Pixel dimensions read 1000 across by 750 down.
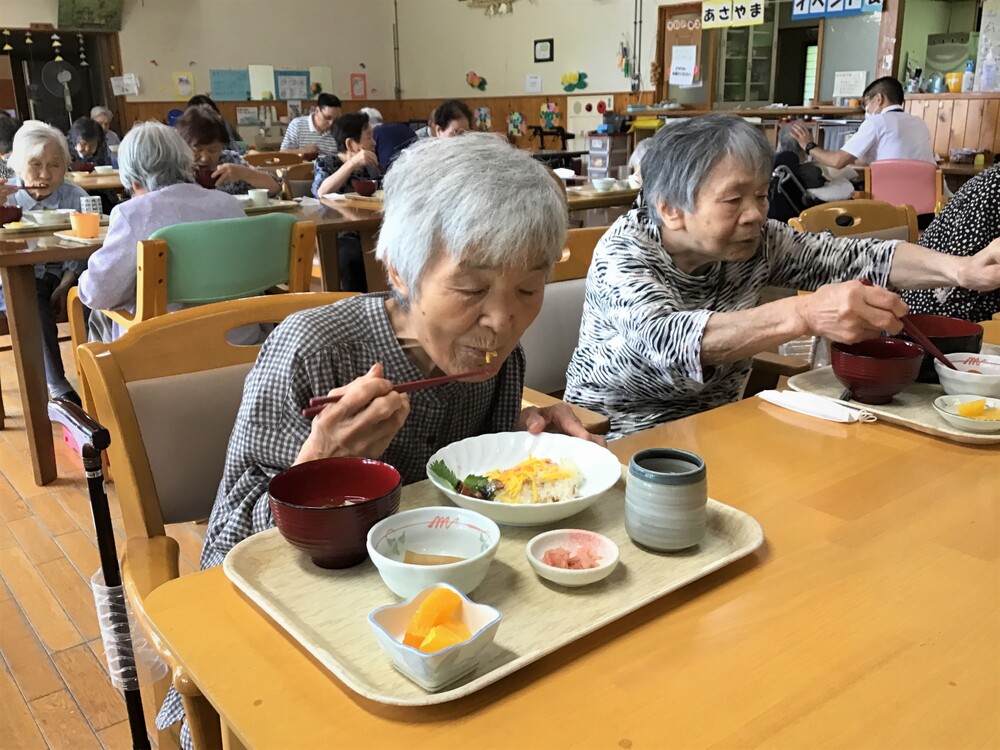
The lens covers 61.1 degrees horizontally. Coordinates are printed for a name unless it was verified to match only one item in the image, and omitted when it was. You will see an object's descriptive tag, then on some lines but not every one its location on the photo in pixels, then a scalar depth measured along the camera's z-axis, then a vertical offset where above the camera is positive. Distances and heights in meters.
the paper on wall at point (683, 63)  7.88 +0.58
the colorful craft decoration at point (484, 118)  10.01 +0.14
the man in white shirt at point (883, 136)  5.49 -0.07
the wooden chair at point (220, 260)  2.46 -0.37
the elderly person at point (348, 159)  4.79 -0.15
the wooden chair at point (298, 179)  5.11 -0.28
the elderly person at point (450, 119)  5.34 +0.07
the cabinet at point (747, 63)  8.01 +0.59
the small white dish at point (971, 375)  1.37 -0.40
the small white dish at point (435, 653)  0.68 -0.41
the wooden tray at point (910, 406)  1.26 -0.44
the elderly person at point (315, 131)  6.61 +0.01
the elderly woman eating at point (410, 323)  1.04 -0.25
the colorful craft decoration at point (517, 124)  9.62 +0.06
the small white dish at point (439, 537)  0.82 -0.41
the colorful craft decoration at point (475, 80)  10.06 +0.58
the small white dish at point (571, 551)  0.85 -0.43
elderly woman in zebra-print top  1.37 -0.29
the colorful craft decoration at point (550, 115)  9.28 +0.15
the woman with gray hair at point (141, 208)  2.68 -0.23
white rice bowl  0.97 -0.43
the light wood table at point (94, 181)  5.09 -0.27
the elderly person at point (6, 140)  4.91 -0.02
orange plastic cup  3.01 -0.31
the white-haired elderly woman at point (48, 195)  3.62 -0.27
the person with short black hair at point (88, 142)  6.56 -0.05
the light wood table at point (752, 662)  0.67 -0.46
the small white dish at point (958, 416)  1.25 -0.42
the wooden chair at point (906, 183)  4.93 -0.33
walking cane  1.00 -0.53
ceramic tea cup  0.90 -0.39
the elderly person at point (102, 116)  8.28 +0.18
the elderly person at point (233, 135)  7.61 -0.02
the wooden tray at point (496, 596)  0.73 -0.45
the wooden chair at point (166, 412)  1.20 -0.40
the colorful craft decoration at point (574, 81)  8.95 +0.49
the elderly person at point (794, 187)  4.63 -0.32
